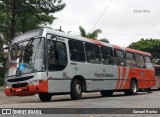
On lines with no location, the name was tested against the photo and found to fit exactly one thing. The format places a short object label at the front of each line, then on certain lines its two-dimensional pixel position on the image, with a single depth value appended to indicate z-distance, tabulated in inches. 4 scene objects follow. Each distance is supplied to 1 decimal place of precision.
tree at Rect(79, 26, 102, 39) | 1871.3
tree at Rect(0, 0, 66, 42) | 1319.4
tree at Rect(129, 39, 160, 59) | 2923.2
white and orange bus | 624.4
